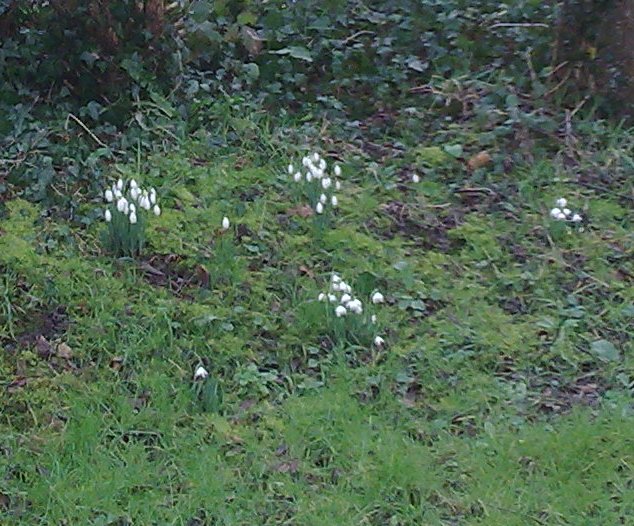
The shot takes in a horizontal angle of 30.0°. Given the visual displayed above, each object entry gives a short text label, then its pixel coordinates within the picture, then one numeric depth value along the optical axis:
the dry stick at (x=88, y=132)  6.16
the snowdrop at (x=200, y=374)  4.50
